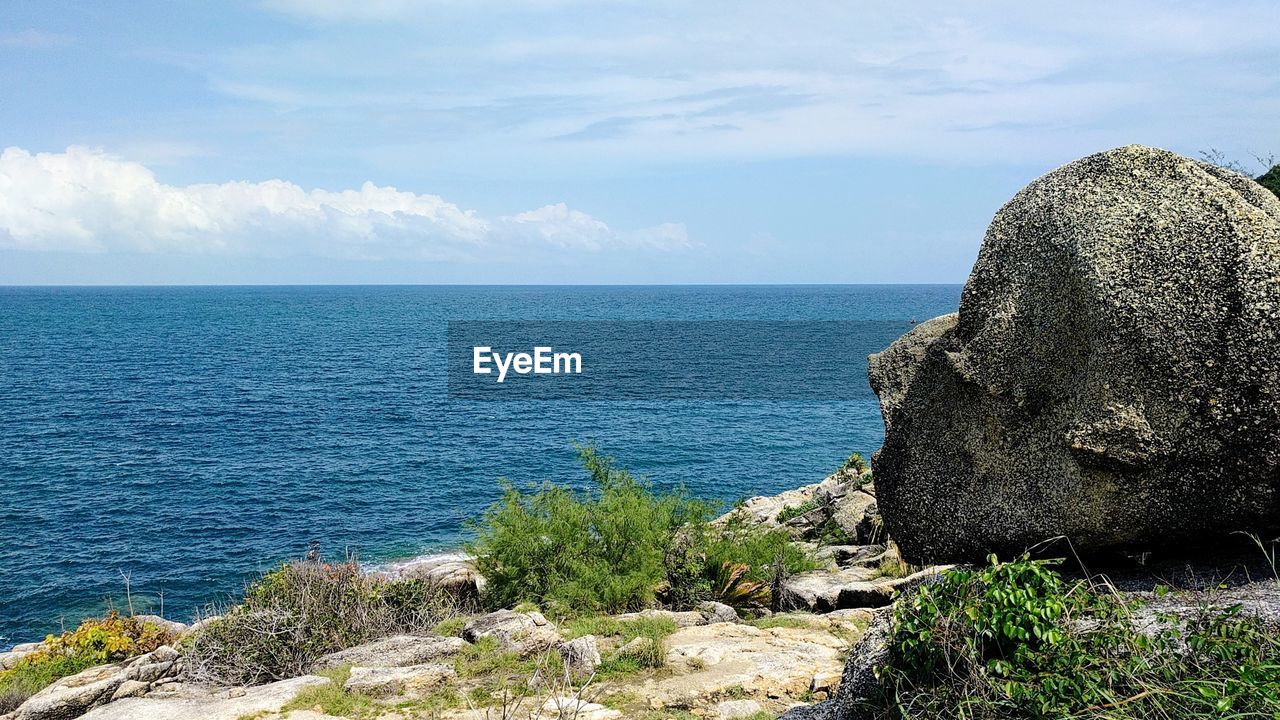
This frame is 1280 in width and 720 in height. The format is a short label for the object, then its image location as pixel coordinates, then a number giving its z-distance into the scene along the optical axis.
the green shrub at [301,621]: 11.55
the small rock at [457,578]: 16.41
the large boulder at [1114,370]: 6.00
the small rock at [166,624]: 17.69
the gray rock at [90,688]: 10.44
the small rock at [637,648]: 10.88
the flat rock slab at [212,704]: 9.13
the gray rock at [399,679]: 9.91
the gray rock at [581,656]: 10.28
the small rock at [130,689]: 10.78
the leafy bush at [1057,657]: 5.04
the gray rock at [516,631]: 11.37
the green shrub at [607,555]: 15.16
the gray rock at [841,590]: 13.84
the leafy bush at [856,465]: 28.77
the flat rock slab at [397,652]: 11.09
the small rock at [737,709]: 8.91
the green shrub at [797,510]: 26.19
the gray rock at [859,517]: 20.39
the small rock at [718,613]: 13.95
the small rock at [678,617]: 13.10
